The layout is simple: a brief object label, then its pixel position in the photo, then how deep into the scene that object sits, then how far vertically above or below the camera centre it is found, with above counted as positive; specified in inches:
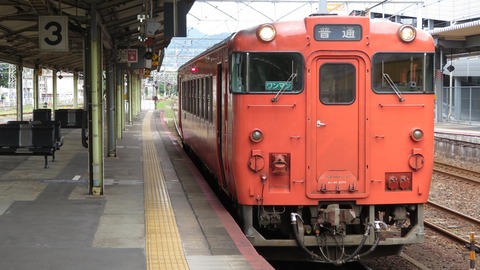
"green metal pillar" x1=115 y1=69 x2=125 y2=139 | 825.0 +11.7
